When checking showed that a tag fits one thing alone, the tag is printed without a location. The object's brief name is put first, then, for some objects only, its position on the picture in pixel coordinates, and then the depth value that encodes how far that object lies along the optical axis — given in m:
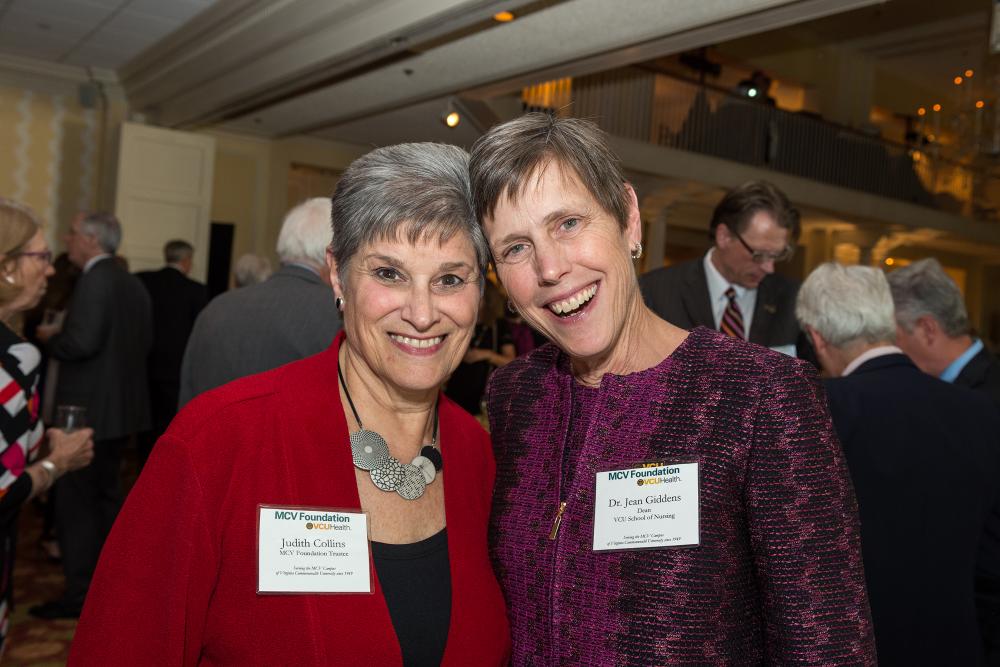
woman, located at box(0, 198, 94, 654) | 2.20
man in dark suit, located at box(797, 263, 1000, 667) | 2.17
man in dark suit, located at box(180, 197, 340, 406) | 2.81
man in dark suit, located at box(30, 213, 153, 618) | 4.13
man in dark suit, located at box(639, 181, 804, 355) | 3.46
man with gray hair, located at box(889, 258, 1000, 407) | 2.84
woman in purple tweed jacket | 1.18
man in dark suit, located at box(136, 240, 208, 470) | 5.78
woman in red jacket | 1.25
